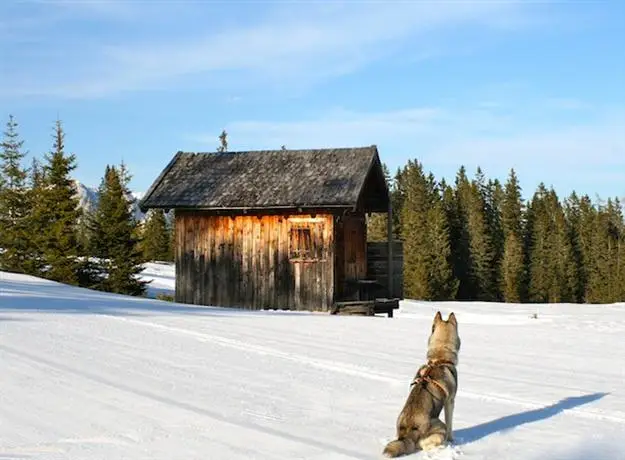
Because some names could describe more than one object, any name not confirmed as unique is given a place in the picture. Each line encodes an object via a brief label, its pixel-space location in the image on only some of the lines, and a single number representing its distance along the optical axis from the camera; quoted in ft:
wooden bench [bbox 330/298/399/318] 83.71
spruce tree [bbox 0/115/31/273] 140.77
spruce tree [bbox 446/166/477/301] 266.36
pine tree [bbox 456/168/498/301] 264.31
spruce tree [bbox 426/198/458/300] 241.76
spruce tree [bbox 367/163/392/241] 247.09
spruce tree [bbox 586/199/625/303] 295.07
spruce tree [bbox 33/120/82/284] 130.93
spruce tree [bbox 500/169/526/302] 265.75
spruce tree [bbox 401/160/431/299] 238.68
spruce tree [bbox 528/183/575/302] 281.33
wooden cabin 84.17
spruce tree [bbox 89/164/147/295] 132.98
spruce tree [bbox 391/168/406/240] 279.69
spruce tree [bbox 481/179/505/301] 273.33
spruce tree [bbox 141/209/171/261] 225.56
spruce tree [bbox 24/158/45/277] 136.15
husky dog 21.09
